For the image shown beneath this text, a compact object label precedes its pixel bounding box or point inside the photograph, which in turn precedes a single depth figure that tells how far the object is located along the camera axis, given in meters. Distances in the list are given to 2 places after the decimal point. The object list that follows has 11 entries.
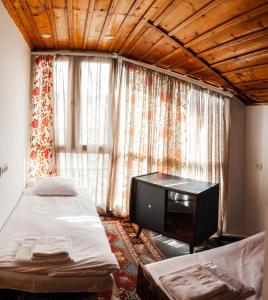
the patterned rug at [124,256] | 1.71
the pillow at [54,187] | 2.75
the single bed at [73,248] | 1.60
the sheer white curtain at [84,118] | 3.14
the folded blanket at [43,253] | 1.63
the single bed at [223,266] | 1.52
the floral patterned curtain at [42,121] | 3.10
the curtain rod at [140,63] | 3.07
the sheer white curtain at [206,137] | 3.10
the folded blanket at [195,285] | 1.35
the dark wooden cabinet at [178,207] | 2.38
